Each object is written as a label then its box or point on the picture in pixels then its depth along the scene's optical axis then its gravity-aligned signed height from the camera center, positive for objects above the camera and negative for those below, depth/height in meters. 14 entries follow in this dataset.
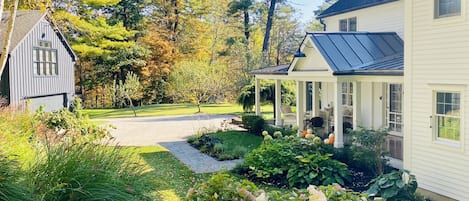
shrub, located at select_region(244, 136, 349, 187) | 9.12 -1.71
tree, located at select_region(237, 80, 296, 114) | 22.78 -0.09
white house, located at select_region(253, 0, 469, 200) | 7.71 +0.40
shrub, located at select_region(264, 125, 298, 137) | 14.82 -1.41
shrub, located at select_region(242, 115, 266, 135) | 17.41 -1.32
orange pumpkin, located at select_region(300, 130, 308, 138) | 13.87 -1.40
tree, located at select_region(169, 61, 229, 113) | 27.89 +0.94
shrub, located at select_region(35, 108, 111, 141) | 14.18 -1.02
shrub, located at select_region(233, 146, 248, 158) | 12.73 -1.87
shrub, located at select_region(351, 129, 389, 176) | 9.66 -1.38
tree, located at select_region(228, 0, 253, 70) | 30.41 +6.92
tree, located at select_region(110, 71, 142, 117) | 27.72 +0.35
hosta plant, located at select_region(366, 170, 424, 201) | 7.32 -1.74
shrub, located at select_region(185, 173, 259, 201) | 4.28 -1.05
